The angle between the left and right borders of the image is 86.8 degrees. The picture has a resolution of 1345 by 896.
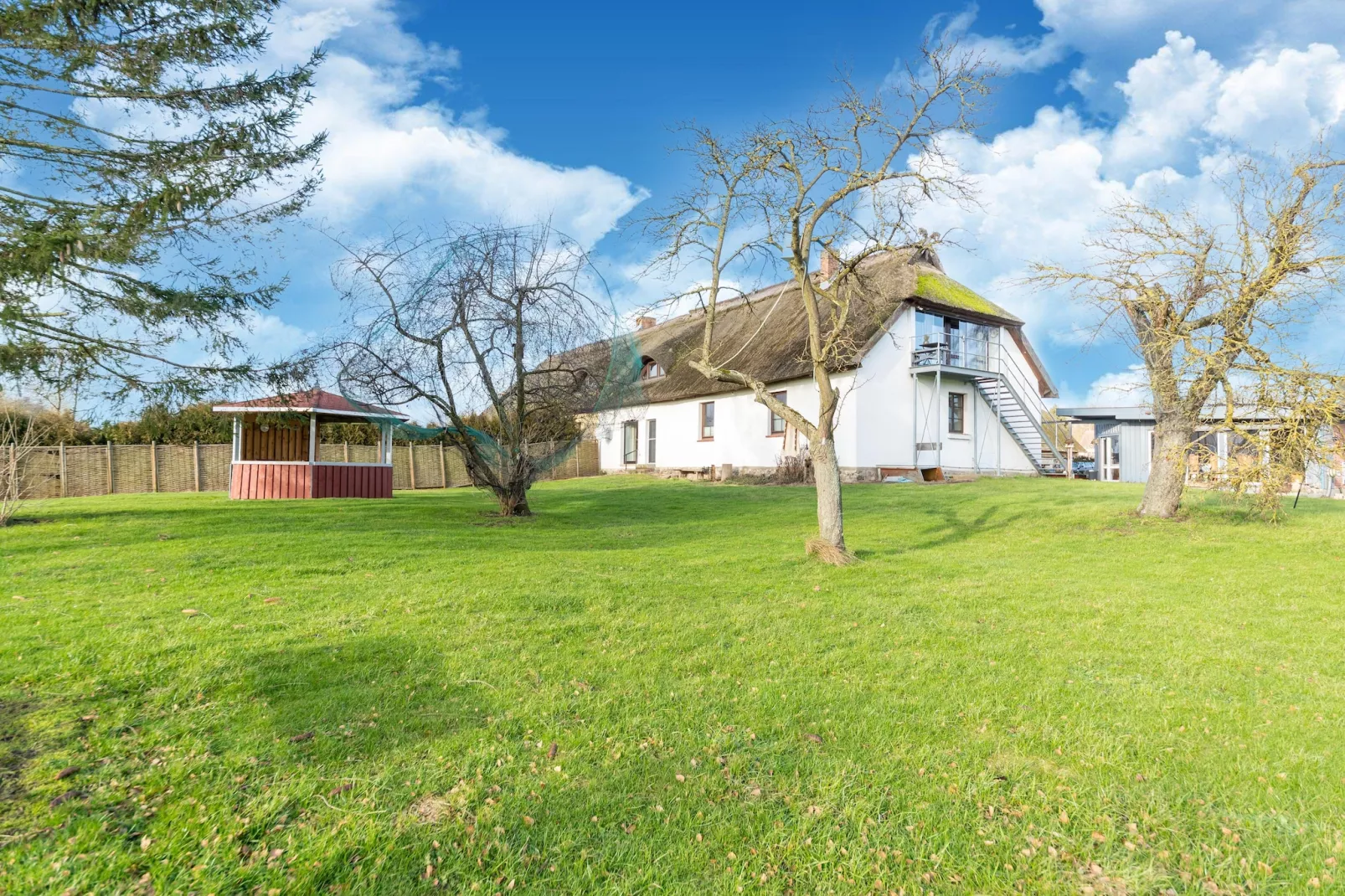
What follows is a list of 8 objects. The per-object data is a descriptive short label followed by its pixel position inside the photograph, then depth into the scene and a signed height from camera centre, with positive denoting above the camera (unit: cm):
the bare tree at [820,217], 953 +350
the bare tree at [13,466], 1112 -6
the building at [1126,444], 2186 +65
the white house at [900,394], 2242 +241
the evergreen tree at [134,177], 779 +357
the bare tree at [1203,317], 1110 +250
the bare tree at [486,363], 1202 +176
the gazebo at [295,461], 1791 +4
